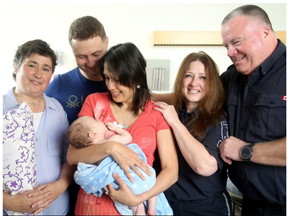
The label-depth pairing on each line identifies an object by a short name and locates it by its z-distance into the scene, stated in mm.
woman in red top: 1328
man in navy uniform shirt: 1441
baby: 1422
